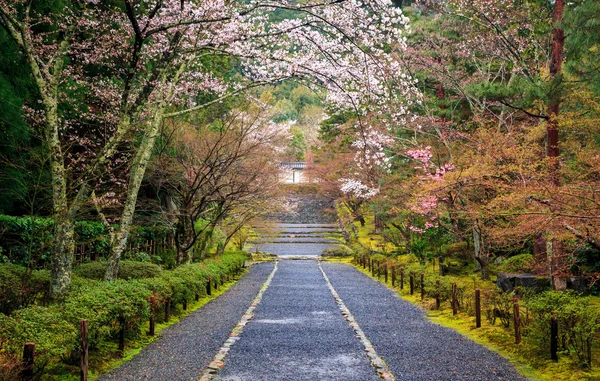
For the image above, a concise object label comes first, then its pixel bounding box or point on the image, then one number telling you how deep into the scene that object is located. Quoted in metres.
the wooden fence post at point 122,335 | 7.55
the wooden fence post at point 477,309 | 9.88
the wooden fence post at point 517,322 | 8.04
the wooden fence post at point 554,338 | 6.95
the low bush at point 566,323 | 6.57
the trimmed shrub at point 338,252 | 33.09
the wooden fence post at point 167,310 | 10.50
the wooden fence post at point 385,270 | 19.41
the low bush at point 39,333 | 5.23
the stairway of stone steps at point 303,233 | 35.78
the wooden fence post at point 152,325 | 8.98
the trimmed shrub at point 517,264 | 14.99
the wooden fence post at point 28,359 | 5.03
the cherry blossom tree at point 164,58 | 8.30
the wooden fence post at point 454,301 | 11.38
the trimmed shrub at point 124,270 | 11.66
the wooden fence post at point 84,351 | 5.90
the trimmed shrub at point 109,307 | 6.62
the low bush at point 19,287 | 8.12
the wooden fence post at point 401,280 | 16.73
